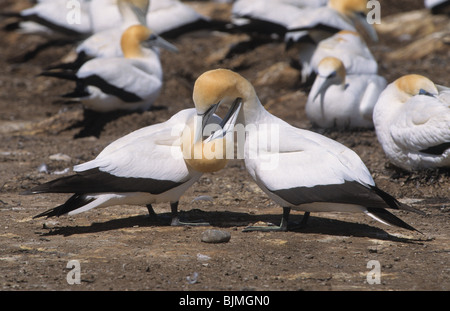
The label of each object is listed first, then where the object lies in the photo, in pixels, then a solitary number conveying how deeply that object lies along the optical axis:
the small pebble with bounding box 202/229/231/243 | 10.79
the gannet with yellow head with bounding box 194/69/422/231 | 10.69
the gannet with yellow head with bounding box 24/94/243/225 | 11.17
